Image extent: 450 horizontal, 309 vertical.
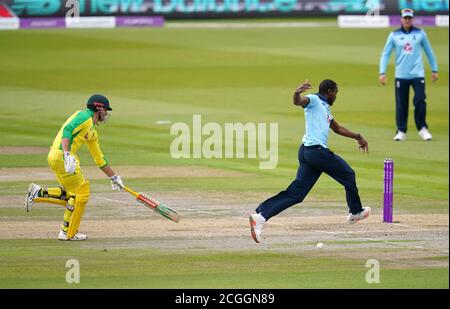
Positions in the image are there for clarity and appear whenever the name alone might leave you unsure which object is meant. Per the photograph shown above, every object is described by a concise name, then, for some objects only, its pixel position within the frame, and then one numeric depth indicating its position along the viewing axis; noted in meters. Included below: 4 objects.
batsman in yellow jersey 13.54
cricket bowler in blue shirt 13.48
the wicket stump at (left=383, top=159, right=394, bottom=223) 14.43
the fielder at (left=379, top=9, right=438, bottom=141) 21.98
